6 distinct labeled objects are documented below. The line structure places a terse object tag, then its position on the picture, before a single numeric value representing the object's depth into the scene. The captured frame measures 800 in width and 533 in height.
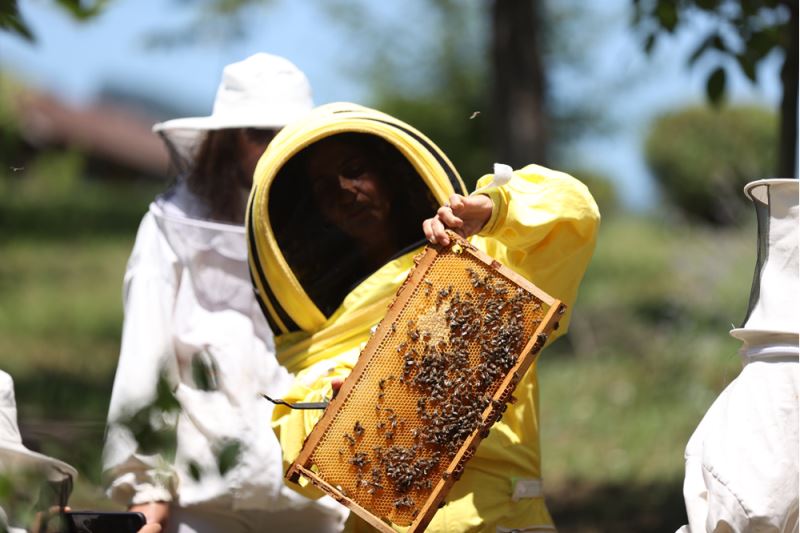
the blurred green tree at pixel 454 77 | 35.41
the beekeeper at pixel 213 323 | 6.88
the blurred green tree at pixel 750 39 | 9.20
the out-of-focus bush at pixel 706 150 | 33.53
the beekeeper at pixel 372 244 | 5.75
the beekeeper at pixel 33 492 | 3.96
